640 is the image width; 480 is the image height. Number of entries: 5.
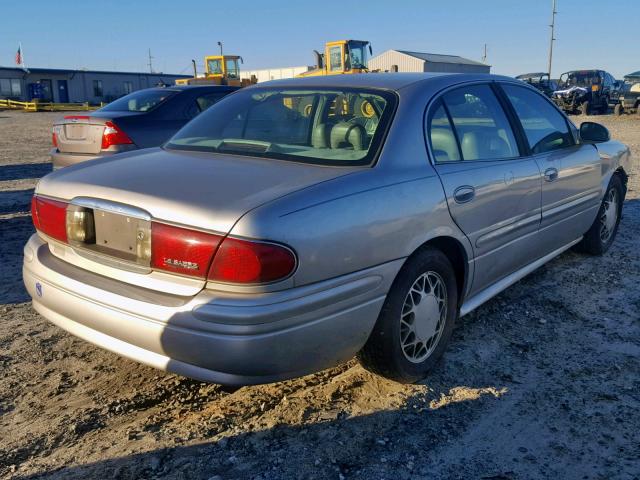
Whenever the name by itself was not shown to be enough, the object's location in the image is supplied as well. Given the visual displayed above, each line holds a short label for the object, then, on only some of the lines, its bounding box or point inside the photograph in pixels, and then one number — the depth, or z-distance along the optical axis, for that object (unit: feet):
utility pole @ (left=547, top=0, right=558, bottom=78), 159.02
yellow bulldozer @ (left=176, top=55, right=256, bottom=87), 80.95
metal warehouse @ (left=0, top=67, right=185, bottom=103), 169.27
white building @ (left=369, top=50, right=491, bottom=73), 183.62
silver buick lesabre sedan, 7.36
